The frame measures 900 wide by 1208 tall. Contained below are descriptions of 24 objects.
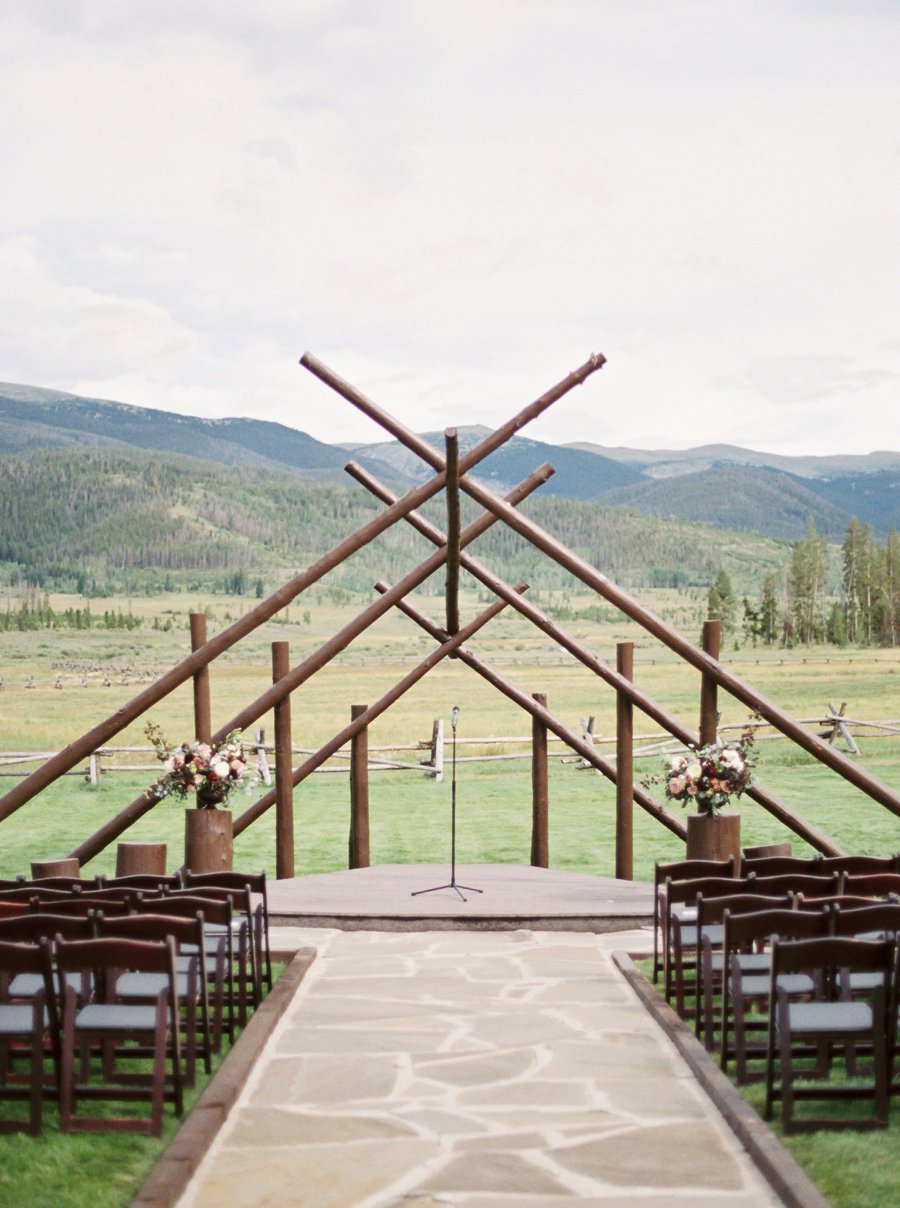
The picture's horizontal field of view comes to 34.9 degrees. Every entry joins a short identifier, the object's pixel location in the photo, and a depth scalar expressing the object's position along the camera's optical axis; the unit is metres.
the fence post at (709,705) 13.28
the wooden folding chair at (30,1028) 6.59
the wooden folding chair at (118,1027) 6.63
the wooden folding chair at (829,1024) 6.58
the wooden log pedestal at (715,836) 12.34
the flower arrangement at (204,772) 12.41
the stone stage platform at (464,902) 12.06
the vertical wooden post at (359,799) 14.92
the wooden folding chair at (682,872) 9.72
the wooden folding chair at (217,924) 8.06
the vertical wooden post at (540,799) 15.16
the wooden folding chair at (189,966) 7.25
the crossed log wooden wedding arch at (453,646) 12.61
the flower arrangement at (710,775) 12.00
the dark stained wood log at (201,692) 13.33
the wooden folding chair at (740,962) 7.18
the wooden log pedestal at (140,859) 11.76
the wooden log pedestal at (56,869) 11.29
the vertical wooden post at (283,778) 13.95
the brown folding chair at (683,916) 8.80
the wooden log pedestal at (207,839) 12.69
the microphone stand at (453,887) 13.12
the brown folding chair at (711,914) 7.91
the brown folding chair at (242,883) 9.59
